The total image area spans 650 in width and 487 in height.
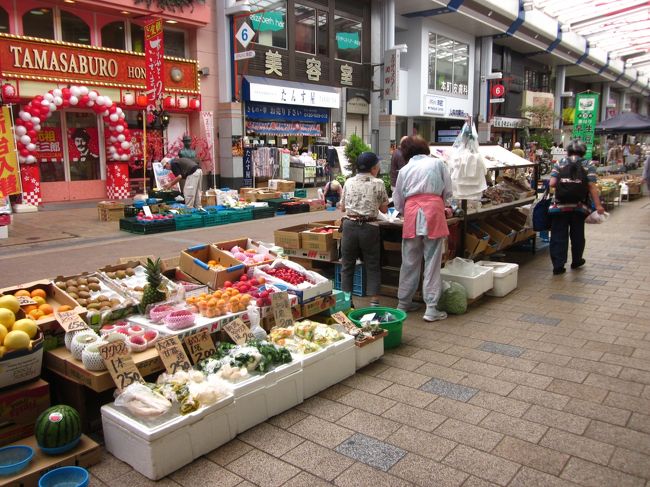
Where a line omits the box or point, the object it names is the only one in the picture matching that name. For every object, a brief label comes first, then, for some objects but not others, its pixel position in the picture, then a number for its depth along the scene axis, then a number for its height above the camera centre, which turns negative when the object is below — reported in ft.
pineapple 14.56 -3.34
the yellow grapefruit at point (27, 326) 11.57 -3.41
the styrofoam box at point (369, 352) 14.74 -5.23
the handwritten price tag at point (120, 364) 11.21 -4.14
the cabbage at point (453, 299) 19.60 -4.94
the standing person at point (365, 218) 19.21 -1.98
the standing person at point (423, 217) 17.94 -1.83
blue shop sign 62.02 +5.99
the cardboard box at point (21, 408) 10.90 -4.93
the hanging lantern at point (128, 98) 49.73 +5.96
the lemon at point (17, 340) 10.98 -3.53
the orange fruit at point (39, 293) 14.52 -3.40
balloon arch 42.34 +3.94
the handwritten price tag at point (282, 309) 14.94 -4.03
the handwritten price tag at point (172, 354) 11.97 -4.22
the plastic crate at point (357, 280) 21.68 -4.76
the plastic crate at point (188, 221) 39.19 -4.16
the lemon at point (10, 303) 12.44 -3.14
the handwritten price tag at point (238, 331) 13.58 -4.20
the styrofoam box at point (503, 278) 21.95 -4.77
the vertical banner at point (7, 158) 36.42 +0.47
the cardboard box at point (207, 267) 16.63 -3.27
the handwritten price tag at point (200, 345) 12.98 -4.35
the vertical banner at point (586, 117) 64.49 +4.98
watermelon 10.25 -4.99
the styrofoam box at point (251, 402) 11.54 -5.12
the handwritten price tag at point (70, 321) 12.59 -3.64
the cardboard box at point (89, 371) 11.32 -4.40
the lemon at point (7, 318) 11.71 -3.27
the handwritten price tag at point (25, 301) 13.51 -3.35
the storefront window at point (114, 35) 50.01 +11.84
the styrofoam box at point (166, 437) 10.06 -5.23
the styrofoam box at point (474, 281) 20.25 -4.47
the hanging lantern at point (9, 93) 42.01 +5.55
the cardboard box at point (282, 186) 54.29 -2.33
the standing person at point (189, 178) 40.42 -1.09
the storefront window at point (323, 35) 69.93 +16.26
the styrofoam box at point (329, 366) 13.21 -5.11
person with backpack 24.73 -1.83
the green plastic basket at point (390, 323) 16.21 -4.78
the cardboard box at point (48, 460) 9.57 -5.46
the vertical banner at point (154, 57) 46.32 +9.12
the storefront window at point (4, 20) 43.83 +11.57
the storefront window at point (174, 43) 55.21 +12.28
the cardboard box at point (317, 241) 22.49 -3.24
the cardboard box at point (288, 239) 23.39 -3.28
